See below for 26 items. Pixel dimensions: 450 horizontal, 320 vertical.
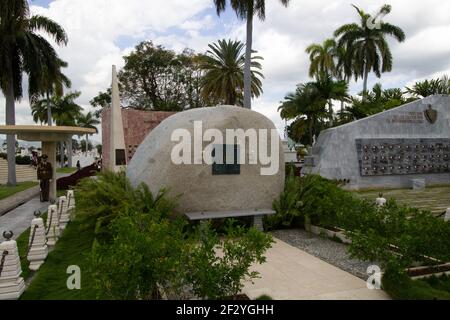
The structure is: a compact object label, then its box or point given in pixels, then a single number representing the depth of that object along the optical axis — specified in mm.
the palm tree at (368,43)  34219
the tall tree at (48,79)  21953
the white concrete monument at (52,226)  8203
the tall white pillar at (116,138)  16938
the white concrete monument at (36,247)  6684
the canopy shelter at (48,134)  13148
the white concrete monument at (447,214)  7648
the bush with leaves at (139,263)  3830
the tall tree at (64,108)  48188
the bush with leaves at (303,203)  8838
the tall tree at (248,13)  19578
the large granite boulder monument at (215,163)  8570
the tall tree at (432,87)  23422
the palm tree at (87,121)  58344
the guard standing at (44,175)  14188
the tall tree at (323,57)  45219
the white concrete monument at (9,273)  5275
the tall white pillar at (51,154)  14898
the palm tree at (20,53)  20062
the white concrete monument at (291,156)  34381
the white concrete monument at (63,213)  9907
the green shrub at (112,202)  7883
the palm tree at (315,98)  27656
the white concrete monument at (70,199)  10912
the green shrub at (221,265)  4203
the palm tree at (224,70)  31078
